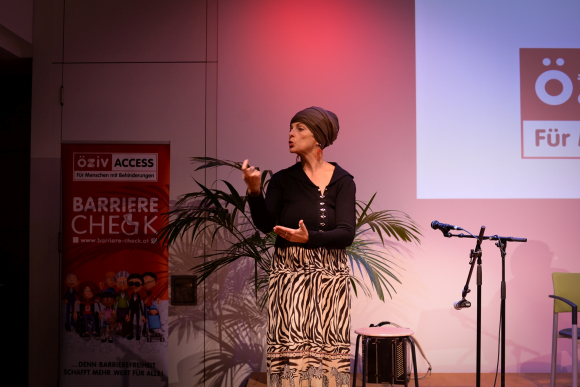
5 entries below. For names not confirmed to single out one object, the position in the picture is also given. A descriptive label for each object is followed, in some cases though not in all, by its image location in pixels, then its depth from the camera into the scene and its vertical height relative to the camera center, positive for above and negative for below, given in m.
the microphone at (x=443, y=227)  2.81 -0.13
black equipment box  3.04 -1.02
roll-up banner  3.79 -0.50
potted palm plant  3.66 -0.27
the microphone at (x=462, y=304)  2.76 -0.58
